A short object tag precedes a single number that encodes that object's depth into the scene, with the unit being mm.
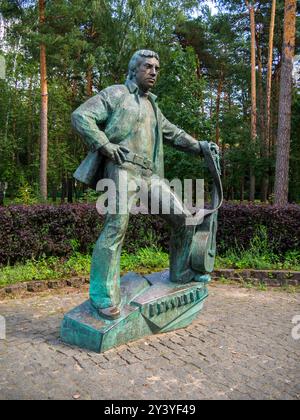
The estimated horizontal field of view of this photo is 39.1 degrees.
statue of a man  3613
